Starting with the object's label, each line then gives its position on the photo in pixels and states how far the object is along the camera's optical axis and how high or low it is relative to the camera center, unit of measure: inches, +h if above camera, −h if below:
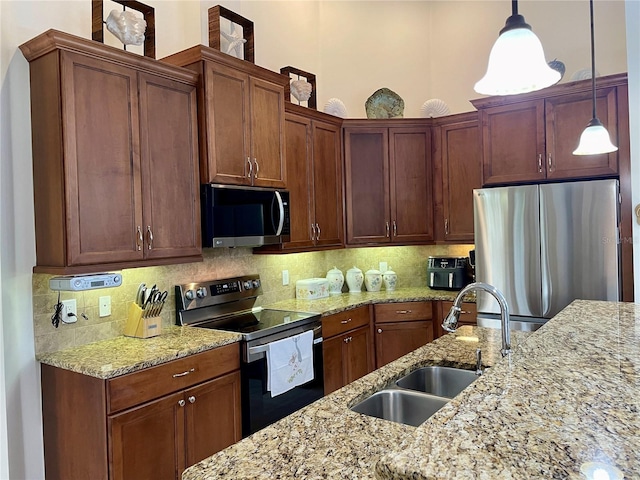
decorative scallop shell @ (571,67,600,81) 138.0 +46.0
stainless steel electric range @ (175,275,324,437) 106.0 -22.1
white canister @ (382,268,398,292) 171.2 -17.1
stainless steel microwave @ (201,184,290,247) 111.6 +5.8
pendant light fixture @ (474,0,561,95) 52.9 +19.4
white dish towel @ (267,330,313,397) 110.6 -31.5
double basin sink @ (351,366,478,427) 63.1 -23.7
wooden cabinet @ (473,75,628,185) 127.8 +29.0
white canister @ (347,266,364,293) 168.4 -16.4
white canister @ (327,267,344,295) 165.2 -16.2
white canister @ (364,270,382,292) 169.3 -16.7
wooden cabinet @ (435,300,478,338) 149.3 -26.8
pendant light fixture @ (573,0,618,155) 90.0 +17.1
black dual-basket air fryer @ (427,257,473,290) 161.8 -14.5
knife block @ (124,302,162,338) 102.0 -18.4
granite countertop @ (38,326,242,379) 82.6 -21.7
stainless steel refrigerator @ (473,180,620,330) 123.8 -4.9
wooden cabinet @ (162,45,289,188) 110.3 +30.6
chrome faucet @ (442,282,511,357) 67.7 -12.3
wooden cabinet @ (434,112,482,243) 158.6 +20.1
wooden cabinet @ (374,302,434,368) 155.0 -32.0
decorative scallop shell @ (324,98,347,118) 166.6 +46.0
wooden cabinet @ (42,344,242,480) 80.9 -33.6
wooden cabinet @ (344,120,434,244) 164.1 +18.0
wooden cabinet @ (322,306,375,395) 135.9 -34.8
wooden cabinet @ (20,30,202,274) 86.3 +17.6
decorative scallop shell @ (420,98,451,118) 170.9 +45.5
